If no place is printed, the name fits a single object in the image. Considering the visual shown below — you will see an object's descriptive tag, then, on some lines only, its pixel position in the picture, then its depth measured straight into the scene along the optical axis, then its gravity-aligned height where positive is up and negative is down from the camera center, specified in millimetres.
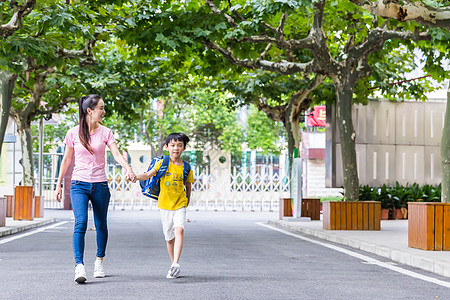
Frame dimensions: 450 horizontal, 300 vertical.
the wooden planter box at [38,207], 23656 -1011
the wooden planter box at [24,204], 21547 -833
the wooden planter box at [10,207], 22645 -971
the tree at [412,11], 10742 +2425
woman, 7688 +60
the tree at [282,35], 15633 +3112
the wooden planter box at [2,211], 17141 -842
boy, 8305 -188
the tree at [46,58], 14211 +2690
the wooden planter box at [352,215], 16953 -807
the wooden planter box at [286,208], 23609 -924
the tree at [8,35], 13769 +2574
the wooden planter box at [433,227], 11266 -697
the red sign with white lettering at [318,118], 40469 +3242
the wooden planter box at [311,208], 23297 -902
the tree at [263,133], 50594 +3021
